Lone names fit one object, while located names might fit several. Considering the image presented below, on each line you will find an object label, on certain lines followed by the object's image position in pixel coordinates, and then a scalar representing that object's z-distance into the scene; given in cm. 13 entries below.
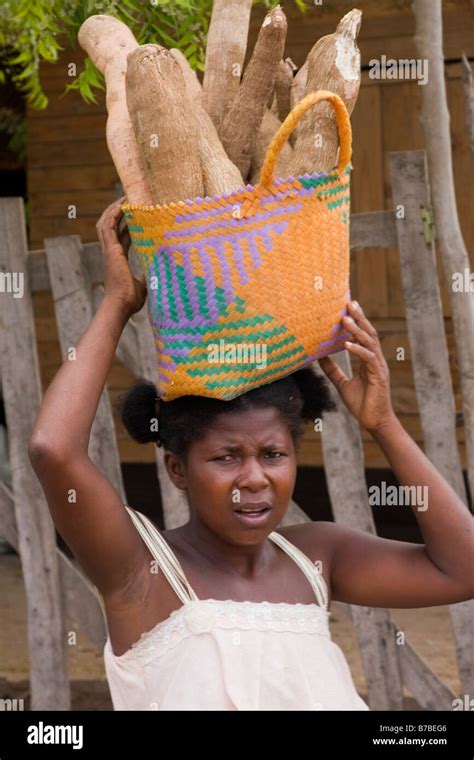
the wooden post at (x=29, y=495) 384
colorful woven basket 211
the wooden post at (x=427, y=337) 362
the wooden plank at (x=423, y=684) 374
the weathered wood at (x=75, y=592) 388
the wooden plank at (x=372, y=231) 366
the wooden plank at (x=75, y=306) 380
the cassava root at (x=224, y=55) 236
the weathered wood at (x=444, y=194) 358
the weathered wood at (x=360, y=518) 372
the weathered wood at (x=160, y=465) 375
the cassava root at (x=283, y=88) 248
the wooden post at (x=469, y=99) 356
